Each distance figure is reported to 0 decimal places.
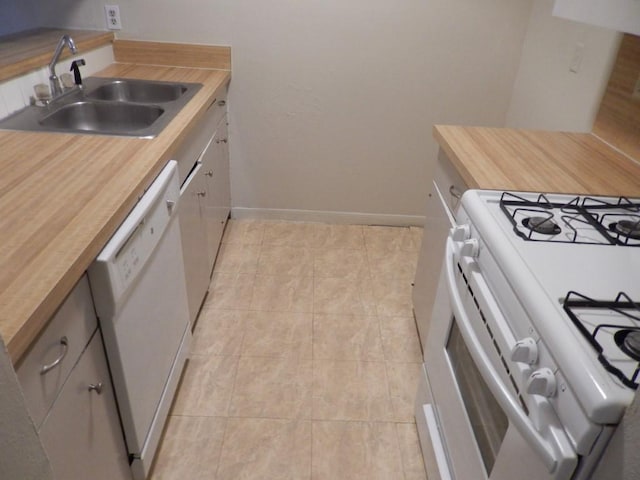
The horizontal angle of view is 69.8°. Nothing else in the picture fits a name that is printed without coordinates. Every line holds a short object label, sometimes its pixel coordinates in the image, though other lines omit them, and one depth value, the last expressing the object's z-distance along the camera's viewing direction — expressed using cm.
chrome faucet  180
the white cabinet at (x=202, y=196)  181
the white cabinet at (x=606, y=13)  117
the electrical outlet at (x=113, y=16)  242
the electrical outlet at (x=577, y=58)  197
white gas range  71
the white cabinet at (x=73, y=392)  84
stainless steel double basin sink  164
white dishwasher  108
